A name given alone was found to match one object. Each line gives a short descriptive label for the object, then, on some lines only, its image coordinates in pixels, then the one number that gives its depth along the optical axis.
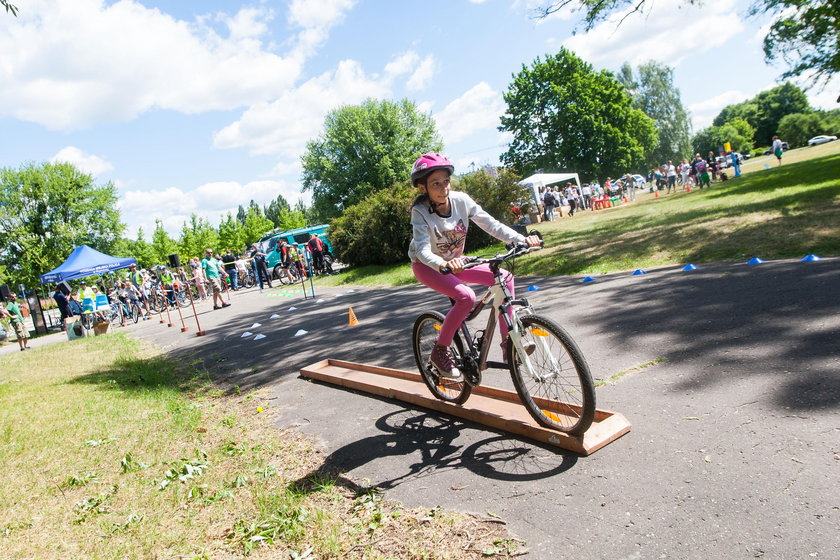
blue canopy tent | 22.94
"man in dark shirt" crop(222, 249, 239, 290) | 31.06
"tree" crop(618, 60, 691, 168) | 79.50
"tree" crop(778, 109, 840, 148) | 96.31
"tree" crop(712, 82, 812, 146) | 109.12
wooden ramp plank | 3.37
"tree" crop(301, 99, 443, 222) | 56.56
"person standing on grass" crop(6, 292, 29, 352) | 18.00
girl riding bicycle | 3.94
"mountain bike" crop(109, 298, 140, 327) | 22.80
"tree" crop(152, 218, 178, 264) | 64.12
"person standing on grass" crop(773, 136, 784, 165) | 34.75
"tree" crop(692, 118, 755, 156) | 104.36
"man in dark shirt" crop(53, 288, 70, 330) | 26.30
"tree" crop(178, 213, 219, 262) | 69.12
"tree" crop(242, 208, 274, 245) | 78.38
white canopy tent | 39.03
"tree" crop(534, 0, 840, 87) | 16.74
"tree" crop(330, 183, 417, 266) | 21.47
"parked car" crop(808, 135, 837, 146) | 88.62
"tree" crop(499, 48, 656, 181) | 59.31
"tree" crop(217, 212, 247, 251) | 75.69
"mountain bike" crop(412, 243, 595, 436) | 3.29
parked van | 32.03
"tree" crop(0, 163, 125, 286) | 44.41
